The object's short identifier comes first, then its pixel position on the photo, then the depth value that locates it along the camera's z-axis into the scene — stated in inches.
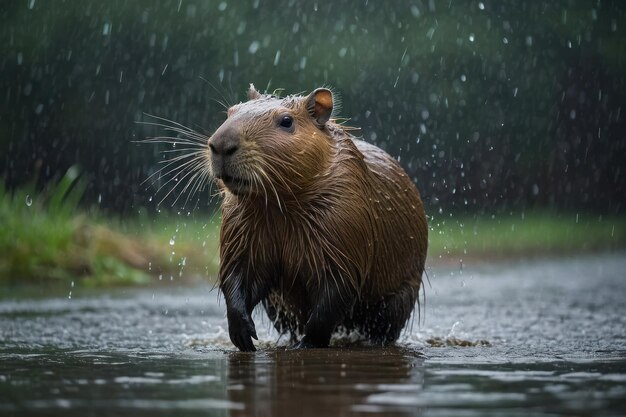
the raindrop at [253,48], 1427.9
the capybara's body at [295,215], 403.5
